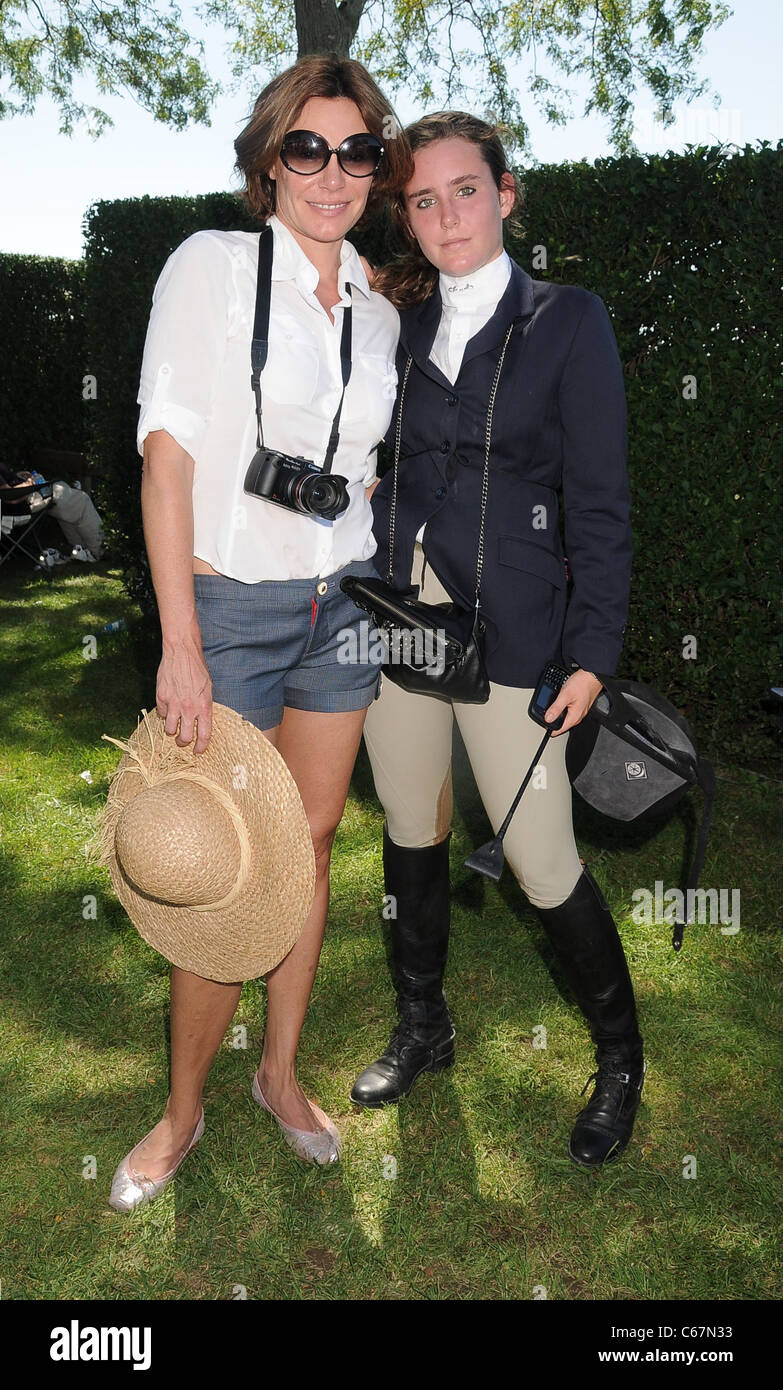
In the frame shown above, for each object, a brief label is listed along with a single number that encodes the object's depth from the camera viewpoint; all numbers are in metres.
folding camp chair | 10.20
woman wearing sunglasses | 2.22
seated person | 10.98
